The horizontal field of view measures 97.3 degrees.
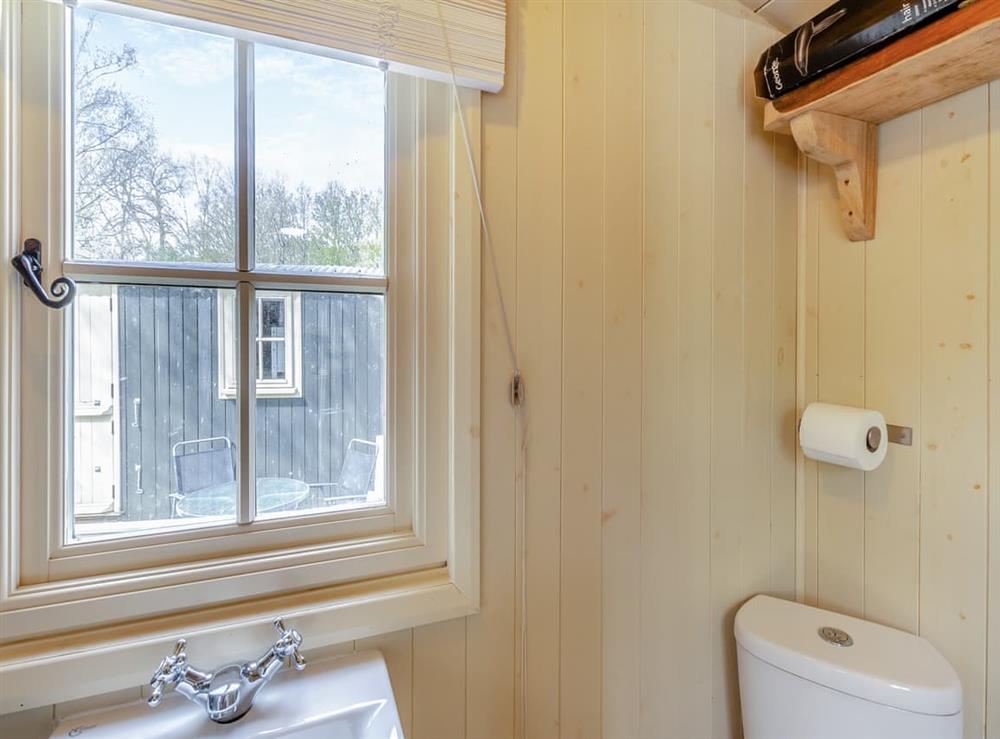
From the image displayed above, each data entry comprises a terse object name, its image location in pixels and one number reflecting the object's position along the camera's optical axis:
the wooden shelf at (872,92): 0.64
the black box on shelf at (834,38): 0.66
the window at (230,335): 0.60
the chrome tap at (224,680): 0.55
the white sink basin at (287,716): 0.56
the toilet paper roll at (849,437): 0.84
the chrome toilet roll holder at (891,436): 0.86
